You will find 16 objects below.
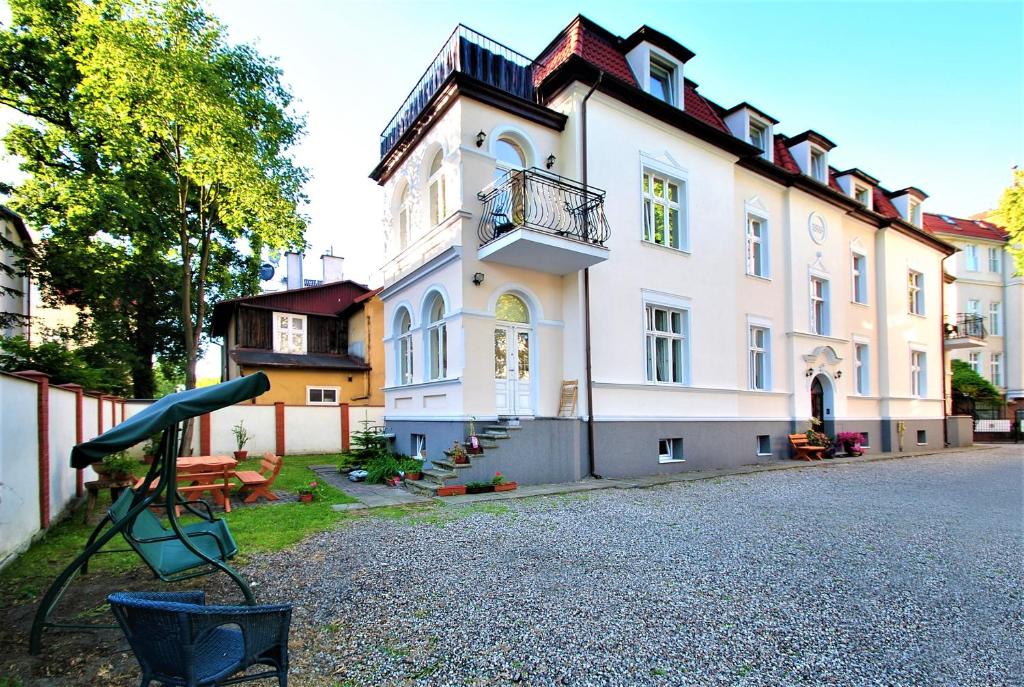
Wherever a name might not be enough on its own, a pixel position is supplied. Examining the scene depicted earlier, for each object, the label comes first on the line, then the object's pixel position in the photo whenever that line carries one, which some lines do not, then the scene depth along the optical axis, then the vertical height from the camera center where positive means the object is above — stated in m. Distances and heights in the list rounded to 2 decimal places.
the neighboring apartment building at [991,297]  33.94 +4.14
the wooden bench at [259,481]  8.54 -1.78
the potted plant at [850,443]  16.78 -2.60
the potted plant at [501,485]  9.41 -2.10
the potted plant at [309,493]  8.78 -2.09
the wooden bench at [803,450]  15.41 -2.57
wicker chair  2.16 -1.15
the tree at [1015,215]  20.95 +5.95
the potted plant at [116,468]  7.59 -1.40
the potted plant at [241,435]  16.44 -2.01
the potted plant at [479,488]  9.18 -2.11
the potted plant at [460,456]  9.52 -1.60
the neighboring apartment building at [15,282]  20.27 +3.78
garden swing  3.33 -0.86
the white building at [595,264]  10.68 +2.35
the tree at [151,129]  9.61 +5.07
